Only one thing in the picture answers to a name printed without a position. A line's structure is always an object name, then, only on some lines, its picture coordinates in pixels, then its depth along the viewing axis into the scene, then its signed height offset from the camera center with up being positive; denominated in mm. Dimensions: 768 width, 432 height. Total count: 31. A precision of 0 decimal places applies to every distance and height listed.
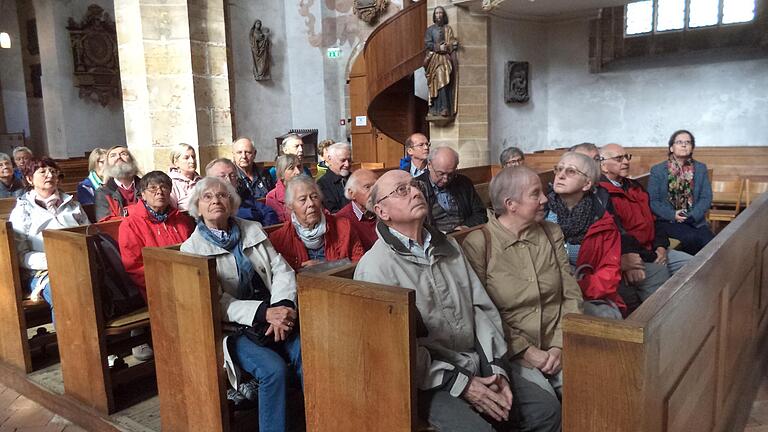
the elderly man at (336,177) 4355 -252
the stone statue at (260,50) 12367 +1951
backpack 2848 -641
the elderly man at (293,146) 5027 -15
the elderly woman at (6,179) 5317 -220
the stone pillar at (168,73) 5668 +732
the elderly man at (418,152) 4852 -96
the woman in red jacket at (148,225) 3006 -387
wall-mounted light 10109 +1915
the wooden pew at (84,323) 2684 -806
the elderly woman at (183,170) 4309 -158
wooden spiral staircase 9164 +907
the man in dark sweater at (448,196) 3963 -383
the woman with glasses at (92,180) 4535 -217
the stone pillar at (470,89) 8391 +694
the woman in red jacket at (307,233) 2820 -429
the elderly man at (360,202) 3369 -345
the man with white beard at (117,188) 3898 -247
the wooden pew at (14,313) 3196 -886
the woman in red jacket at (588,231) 2691 -460
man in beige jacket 1850 -640
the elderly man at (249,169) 4613 -179
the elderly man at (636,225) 3270 -553
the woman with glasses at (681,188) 4520 -433
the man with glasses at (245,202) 3743 -361
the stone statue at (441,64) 8305 +1046
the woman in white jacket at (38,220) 3375 -391
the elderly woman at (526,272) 2160 -509
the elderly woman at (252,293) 2236 -598
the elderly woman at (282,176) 3958 -226
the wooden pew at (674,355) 1337 -580
